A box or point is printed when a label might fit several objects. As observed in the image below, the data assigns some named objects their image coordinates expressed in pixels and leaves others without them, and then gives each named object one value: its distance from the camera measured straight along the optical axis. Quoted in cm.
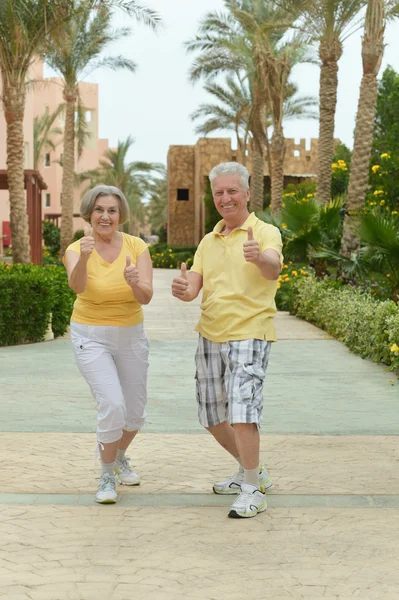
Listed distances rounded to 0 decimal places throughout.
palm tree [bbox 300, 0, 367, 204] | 2136
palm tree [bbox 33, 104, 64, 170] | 5753
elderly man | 489
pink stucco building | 6488
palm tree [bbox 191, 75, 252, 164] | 4506
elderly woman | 505
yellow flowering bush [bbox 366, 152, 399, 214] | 2200
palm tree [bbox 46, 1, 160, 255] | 3191
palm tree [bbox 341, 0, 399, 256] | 1667
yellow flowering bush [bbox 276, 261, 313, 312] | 1927
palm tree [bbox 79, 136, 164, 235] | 6525
